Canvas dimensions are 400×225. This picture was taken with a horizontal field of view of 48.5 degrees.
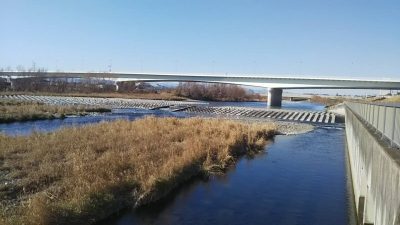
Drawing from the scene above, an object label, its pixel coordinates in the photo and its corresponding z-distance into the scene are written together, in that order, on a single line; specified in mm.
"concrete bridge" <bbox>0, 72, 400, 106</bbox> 94688
